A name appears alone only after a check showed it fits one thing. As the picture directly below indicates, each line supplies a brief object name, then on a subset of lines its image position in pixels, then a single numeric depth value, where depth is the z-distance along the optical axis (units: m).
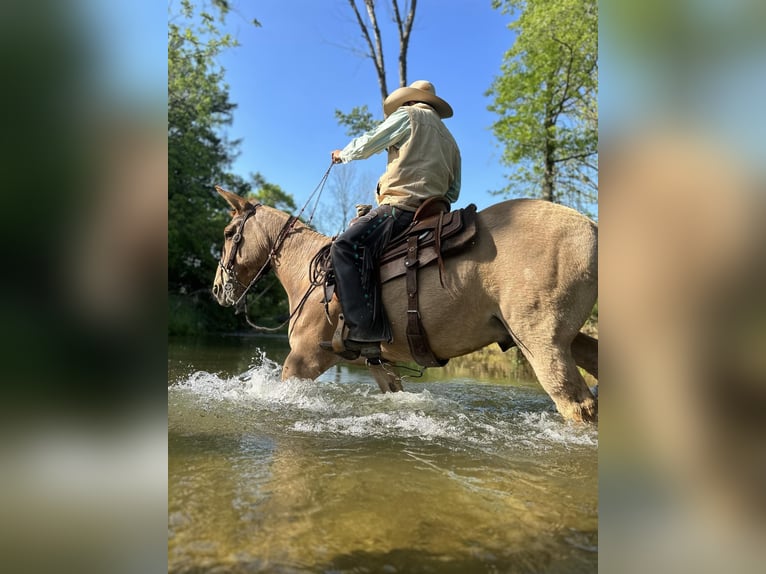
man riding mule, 3.89
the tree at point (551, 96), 13.37
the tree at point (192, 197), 20.17
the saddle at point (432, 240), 3.60
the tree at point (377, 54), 14.88
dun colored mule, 3.29
